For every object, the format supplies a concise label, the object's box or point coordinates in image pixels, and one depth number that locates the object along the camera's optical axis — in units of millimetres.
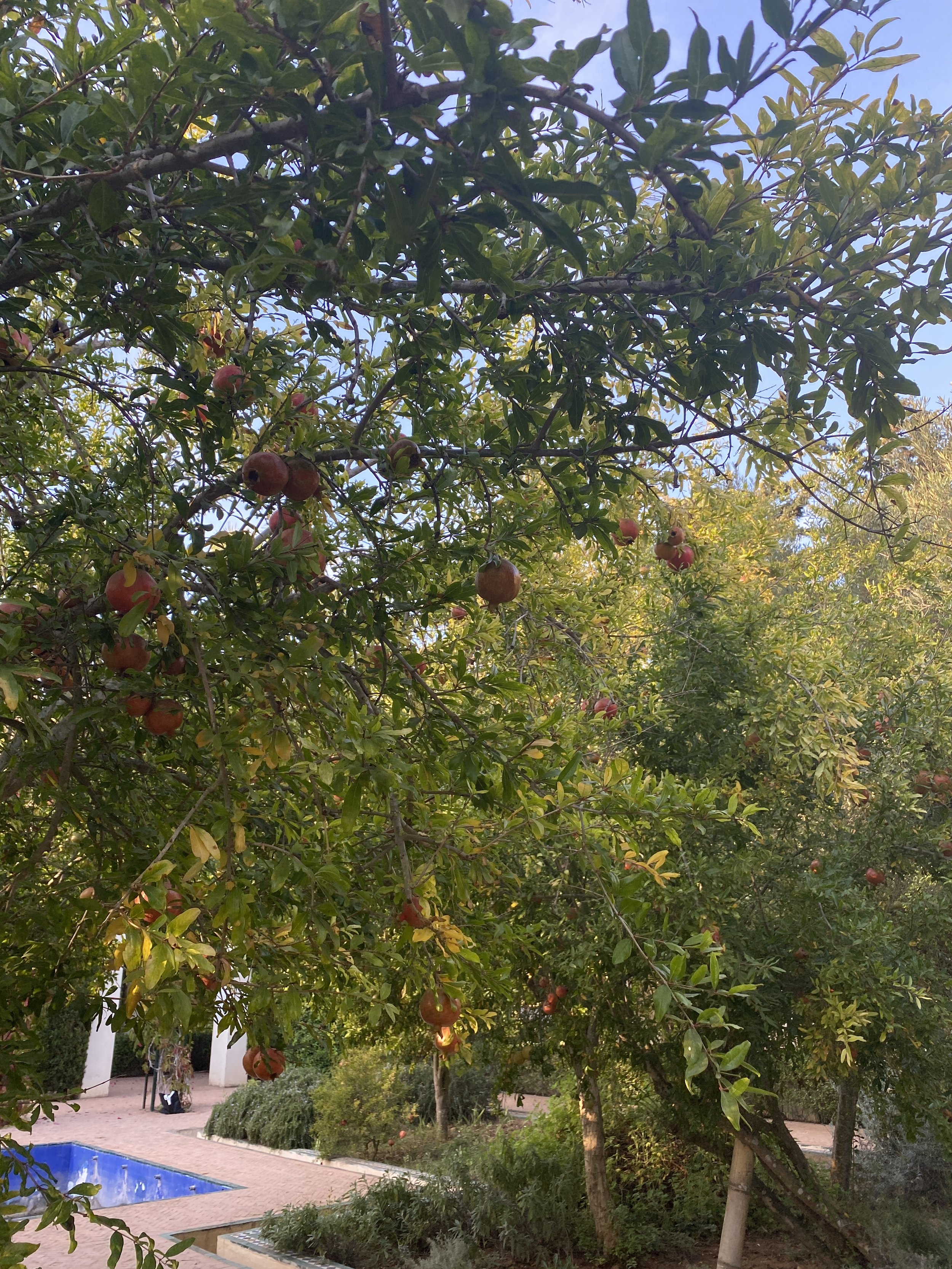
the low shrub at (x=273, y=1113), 12195
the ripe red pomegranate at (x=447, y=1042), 2502
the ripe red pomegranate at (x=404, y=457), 2326
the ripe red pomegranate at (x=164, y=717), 2463
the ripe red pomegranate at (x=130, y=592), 1962
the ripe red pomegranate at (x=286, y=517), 2240
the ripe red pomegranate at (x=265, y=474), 2217
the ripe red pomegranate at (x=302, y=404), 2633
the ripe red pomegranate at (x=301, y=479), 2320
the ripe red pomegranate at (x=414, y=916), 1979
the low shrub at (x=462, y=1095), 12133
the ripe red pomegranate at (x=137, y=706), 2404
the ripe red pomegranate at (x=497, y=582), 2377
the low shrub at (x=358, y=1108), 10703
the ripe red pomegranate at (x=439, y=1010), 2254
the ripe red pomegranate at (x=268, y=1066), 2717
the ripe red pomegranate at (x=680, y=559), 3512
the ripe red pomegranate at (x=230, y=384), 2445
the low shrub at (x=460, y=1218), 7117
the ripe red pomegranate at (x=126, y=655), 2334
